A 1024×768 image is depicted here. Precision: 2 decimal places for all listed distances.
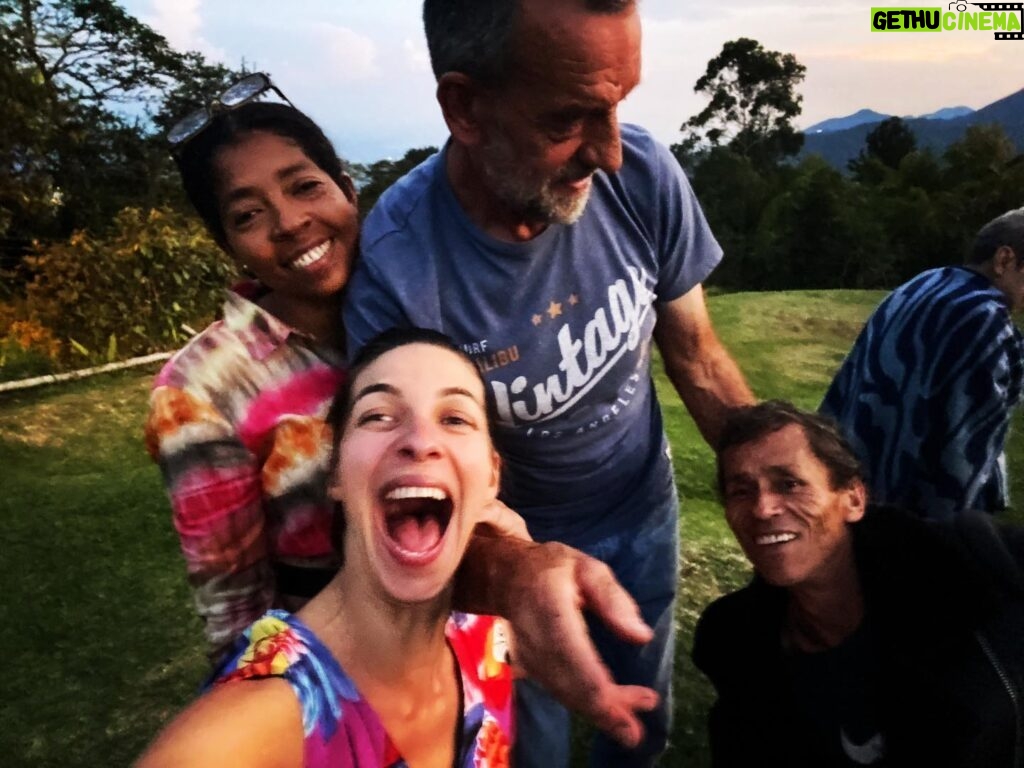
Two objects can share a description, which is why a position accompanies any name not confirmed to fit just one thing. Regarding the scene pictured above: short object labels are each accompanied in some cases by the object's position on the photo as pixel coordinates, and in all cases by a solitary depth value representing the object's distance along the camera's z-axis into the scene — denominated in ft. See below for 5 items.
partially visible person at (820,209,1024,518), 3.87
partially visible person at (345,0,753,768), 2.09
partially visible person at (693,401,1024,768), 2.99
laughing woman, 1.76
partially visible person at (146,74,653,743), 2.21
